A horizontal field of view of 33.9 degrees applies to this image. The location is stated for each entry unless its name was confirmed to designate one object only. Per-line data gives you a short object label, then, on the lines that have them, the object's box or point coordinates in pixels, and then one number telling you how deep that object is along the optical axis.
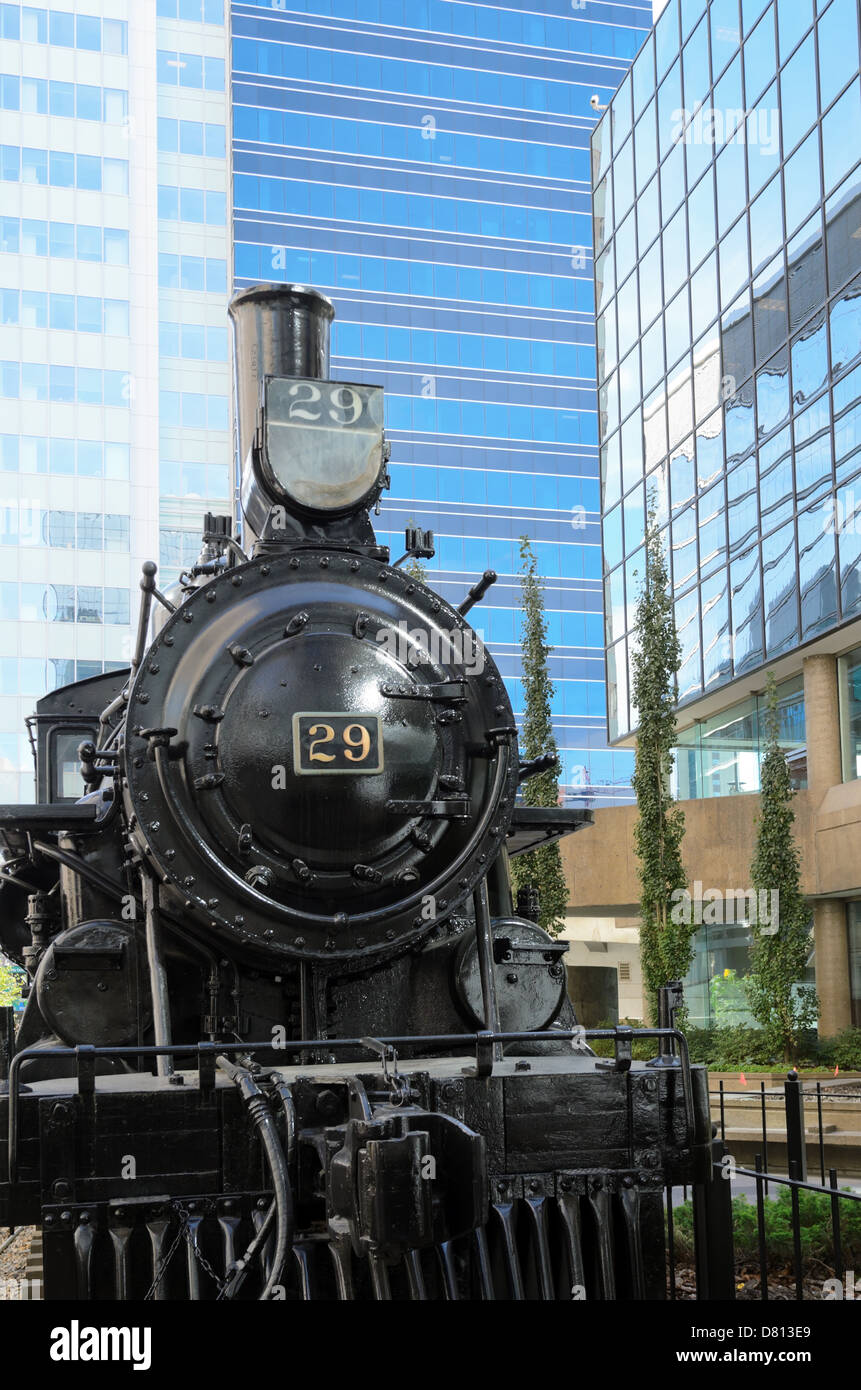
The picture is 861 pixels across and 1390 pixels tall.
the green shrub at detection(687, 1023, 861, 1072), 18.22
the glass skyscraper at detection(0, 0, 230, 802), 43.78
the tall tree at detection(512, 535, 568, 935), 21.39
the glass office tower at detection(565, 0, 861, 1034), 19.69
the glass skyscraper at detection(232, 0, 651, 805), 50.59
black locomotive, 4.38
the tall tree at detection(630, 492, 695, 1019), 19.59
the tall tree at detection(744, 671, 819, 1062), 18.66
